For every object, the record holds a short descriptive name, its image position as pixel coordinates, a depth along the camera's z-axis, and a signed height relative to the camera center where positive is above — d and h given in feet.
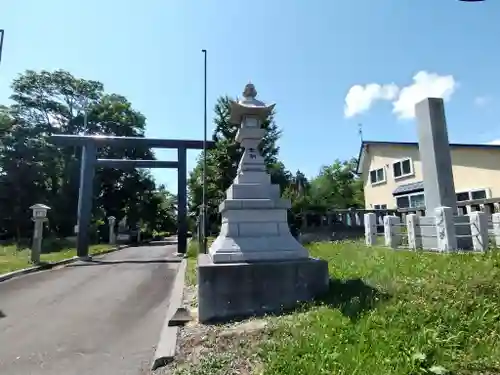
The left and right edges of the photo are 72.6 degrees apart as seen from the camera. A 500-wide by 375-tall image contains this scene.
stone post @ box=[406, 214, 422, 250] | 31.73 -0.51
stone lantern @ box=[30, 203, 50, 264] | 45.35 +0.65
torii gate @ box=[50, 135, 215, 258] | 58.10 +12.28
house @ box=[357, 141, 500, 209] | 51.65 +9.77
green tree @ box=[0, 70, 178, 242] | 87.86 +21.54
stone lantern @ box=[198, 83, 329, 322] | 16.98 -1.39
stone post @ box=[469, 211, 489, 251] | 26.09 -0.36
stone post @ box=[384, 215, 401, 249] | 35.09 -0.43
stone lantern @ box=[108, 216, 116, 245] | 100.21 +0.44
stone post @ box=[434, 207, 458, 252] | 27.40 -0.37
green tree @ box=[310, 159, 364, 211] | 131.69 +18.18
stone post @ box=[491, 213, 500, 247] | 26.91 -0.16
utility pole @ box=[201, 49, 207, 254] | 49.87 +17.63
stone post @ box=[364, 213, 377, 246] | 39.63 -0.18
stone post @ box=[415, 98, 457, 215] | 31.83 +6.72
